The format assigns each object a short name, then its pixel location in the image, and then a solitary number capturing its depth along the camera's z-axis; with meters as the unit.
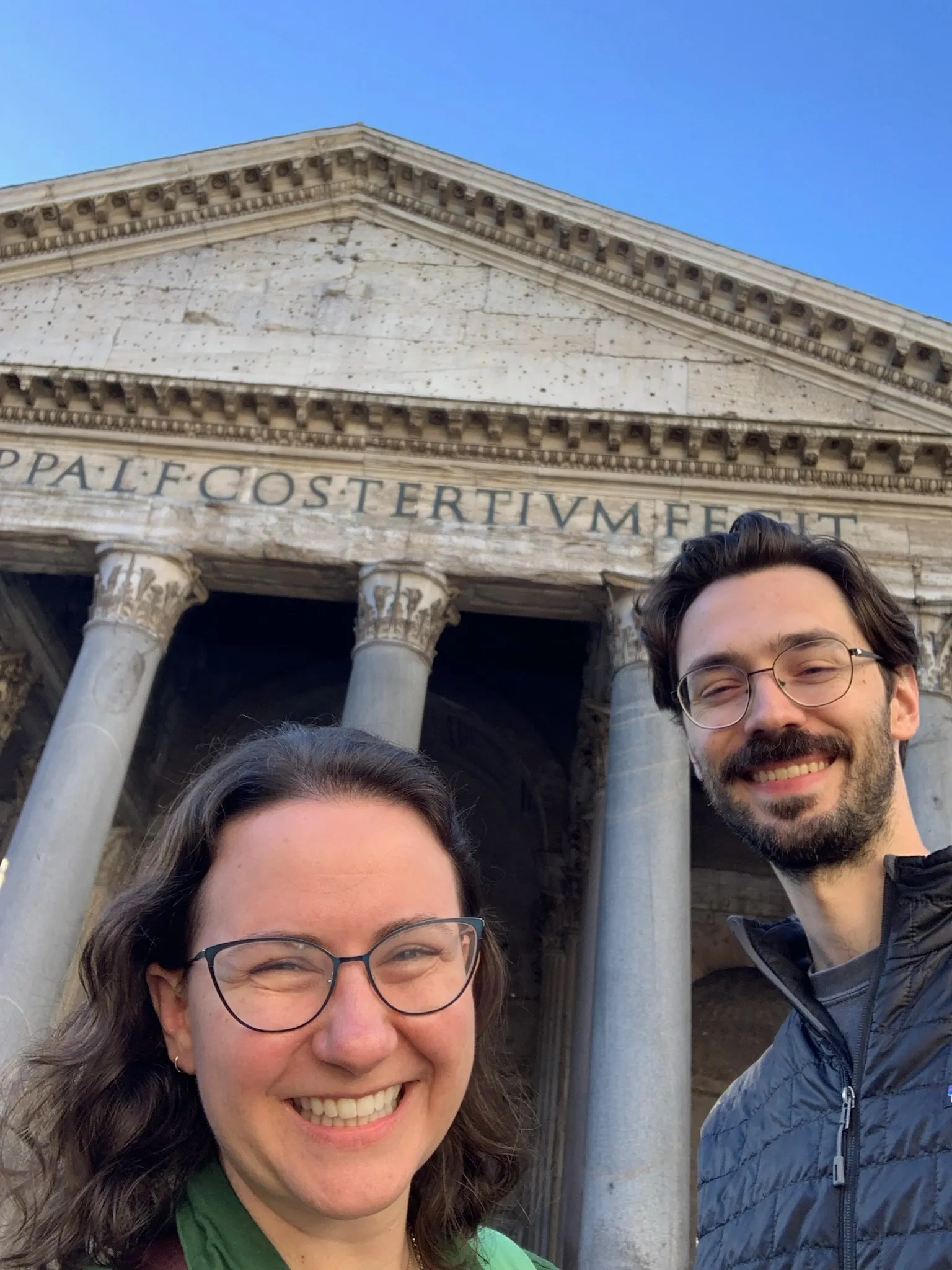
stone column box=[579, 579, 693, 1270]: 6.57
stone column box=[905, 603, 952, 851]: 7.78
